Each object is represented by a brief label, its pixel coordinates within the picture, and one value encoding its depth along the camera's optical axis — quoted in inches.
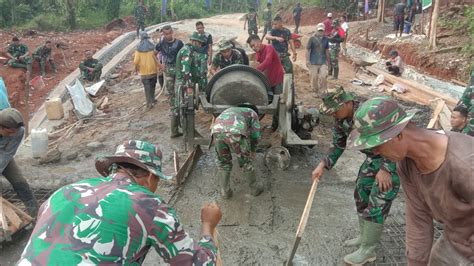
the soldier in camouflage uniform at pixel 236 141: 184.5
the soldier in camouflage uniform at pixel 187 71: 272.4
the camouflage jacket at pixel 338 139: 157.5
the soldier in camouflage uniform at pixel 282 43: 366.0
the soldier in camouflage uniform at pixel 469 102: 173.9
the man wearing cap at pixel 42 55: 518.9
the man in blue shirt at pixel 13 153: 161.2
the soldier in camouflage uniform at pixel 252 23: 656.4
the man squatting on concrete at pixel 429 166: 83.7
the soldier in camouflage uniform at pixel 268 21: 704.7
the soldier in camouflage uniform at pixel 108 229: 72.1
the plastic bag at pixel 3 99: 221.9
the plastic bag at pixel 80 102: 335.6
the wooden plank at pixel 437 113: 224.5
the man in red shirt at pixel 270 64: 272.2
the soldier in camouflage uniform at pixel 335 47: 432.5
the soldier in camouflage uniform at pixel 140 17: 703.1
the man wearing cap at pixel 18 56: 486.0
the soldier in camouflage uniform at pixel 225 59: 263.0
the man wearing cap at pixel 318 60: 382.9
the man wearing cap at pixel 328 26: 530.3
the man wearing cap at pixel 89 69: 453.7
